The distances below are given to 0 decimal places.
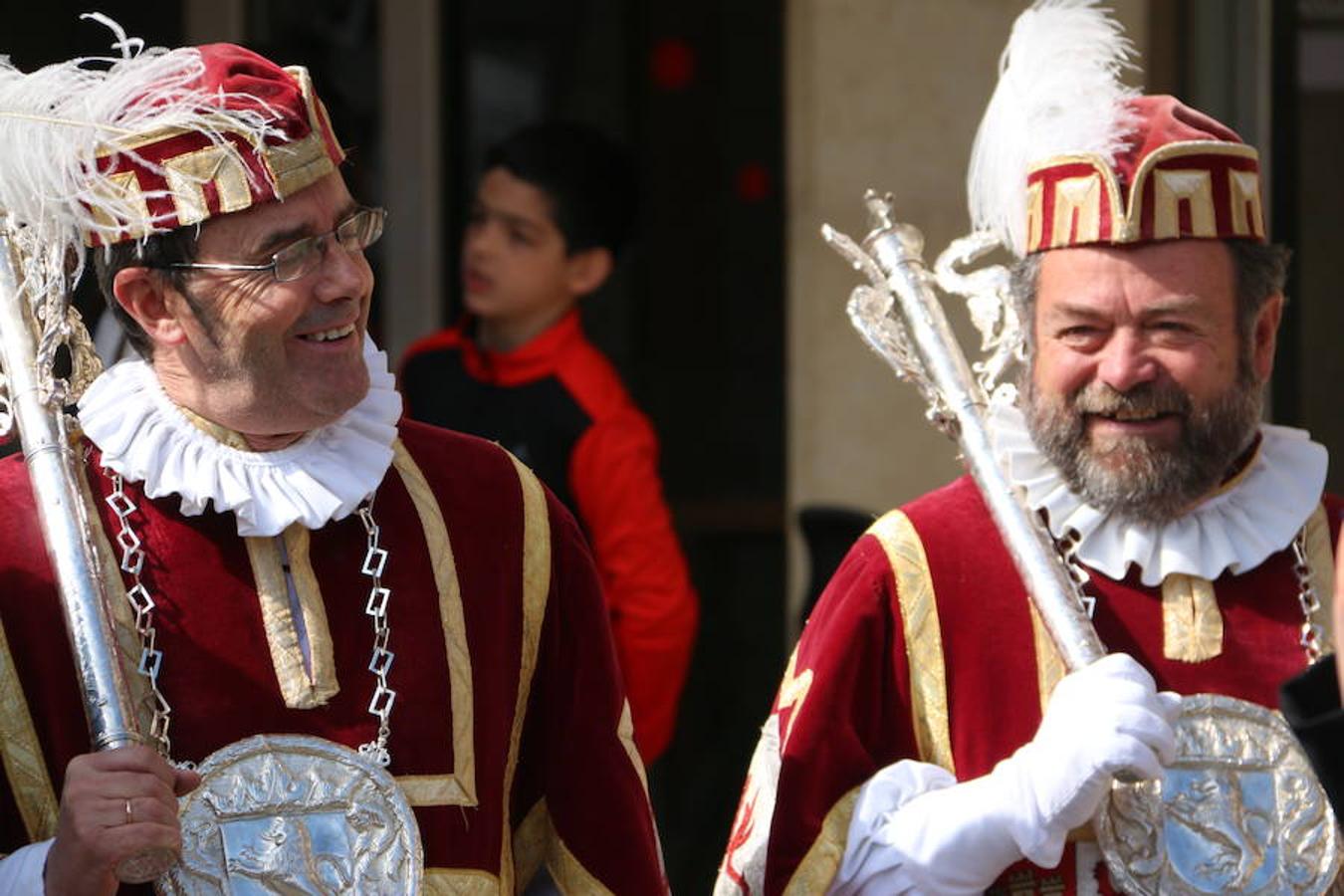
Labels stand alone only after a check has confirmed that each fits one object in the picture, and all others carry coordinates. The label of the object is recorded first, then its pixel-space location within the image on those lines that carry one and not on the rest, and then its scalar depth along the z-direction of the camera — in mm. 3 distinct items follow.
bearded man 6590
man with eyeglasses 5949
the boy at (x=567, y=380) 9430
